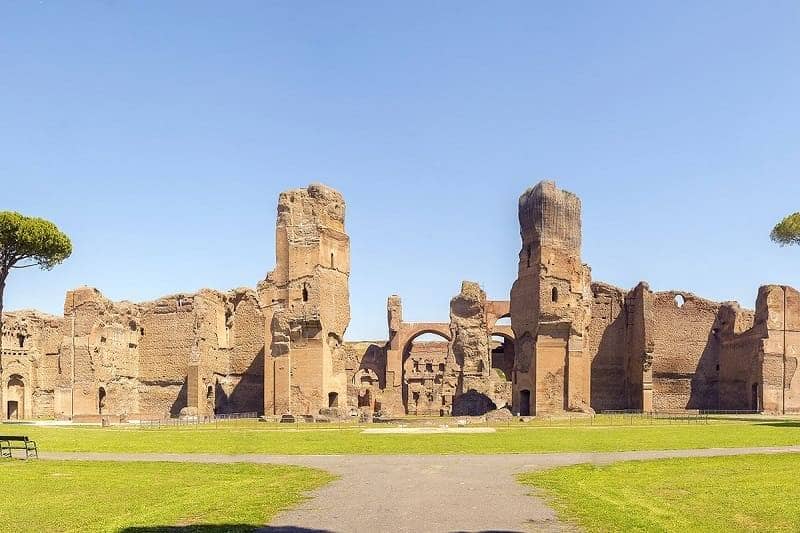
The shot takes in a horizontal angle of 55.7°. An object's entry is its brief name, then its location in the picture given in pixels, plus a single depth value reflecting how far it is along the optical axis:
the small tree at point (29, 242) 35.79
